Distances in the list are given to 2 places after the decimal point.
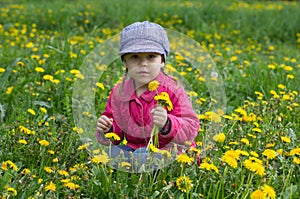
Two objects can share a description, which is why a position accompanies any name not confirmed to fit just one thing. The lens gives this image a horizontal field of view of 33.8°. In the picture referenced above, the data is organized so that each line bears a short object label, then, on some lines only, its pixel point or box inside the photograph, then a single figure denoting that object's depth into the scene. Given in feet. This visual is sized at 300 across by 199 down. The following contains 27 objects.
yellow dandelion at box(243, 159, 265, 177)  6.51
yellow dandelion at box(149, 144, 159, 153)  7.07
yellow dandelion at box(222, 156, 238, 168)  6.73
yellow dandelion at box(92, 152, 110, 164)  7.57
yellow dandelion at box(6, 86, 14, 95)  11.83
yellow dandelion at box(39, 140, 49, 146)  8.54
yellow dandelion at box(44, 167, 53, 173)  7.68
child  8.12
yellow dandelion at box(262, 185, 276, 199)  6.02
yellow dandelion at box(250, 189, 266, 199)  5.92
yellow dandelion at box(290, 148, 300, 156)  7.39
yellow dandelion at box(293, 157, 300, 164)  7.32
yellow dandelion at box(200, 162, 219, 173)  6.98
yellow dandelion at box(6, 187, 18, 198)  6.63
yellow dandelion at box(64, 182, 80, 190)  6.98
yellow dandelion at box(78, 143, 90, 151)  8.60
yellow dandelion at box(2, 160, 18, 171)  7.52
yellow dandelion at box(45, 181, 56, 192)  7.01
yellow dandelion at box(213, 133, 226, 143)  8.29
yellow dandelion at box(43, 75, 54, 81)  11.85
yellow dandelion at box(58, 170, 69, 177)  7.40
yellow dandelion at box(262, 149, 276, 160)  7.19
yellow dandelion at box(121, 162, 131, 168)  7.45
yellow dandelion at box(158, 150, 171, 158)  7.30
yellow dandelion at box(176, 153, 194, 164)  7.23
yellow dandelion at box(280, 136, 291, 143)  8.32
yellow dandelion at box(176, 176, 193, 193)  6.96
